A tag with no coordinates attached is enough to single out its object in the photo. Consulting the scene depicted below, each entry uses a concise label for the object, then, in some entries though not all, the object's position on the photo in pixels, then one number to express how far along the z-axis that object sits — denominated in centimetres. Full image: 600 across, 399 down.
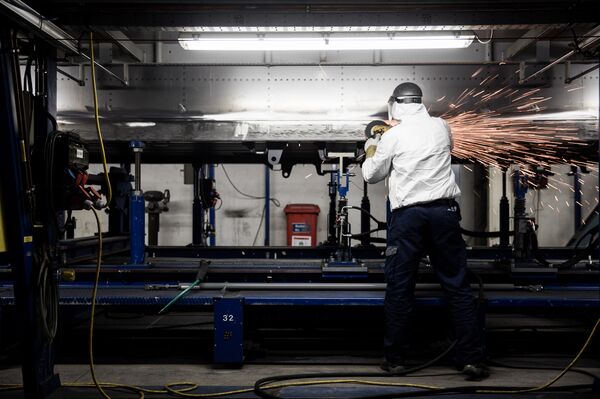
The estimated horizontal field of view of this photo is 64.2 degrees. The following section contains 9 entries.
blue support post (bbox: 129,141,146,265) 440
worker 338
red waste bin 863
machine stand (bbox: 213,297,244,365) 368
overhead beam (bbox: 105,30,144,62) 446
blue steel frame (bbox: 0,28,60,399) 250
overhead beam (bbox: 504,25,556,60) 458
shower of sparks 471
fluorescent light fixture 399
